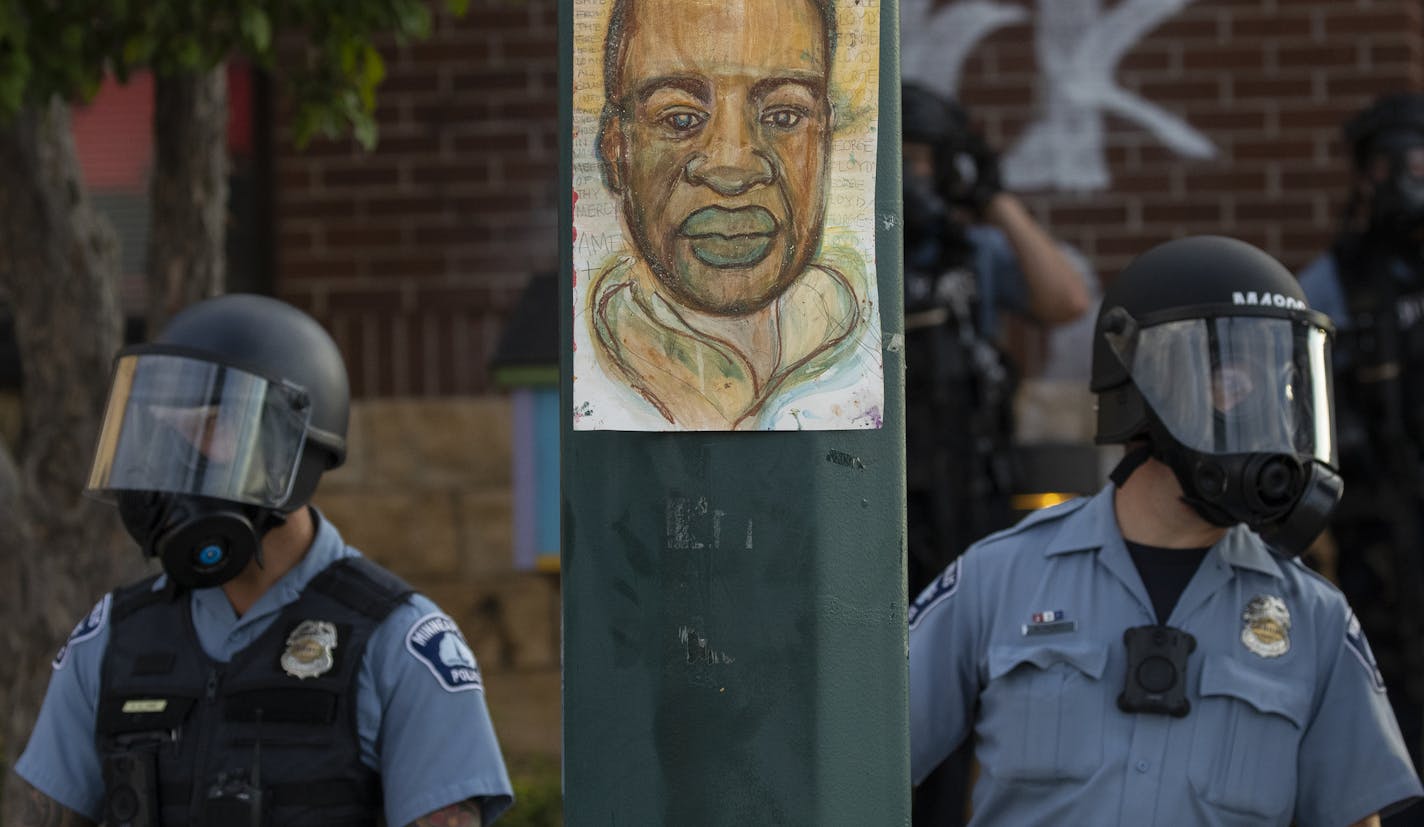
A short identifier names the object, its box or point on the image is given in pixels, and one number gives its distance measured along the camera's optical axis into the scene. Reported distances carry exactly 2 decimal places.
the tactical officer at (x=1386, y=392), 11.99
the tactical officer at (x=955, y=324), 11.69
